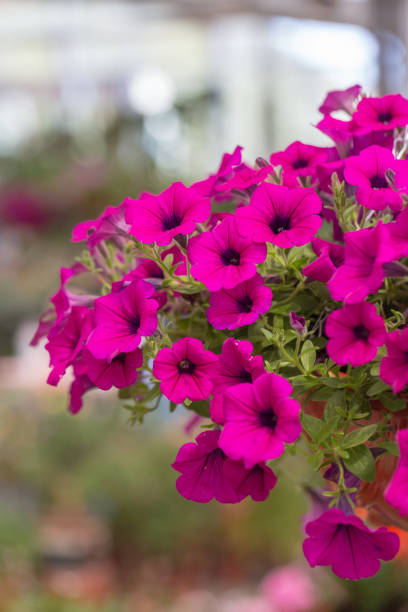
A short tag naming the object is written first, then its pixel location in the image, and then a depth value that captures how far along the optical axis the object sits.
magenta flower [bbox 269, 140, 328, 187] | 1.23
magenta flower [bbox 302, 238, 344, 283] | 1.11
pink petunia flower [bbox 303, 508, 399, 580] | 1.08
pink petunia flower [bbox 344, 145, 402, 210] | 1.13
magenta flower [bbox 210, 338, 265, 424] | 1.09
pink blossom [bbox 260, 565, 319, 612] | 3.43
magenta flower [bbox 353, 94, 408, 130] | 1.20
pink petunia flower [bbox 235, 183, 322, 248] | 1.11
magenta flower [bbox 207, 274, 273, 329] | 1.12
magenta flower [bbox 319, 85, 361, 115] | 1.25
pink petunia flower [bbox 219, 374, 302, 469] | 1.05
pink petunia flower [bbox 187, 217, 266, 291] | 1.11
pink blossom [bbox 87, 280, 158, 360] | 1.11
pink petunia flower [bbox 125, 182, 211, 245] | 1.14
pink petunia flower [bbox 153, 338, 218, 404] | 1.10
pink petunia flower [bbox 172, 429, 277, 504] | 1.10
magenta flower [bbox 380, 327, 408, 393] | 1.05
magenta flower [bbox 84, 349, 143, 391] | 1.13
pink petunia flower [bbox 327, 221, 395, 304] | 1.06
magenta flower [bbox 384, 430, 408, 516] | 1.02
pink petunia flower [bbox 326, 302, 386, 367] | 1.06
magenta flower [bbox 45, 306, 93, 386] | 1.16
